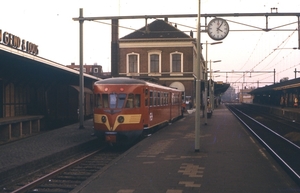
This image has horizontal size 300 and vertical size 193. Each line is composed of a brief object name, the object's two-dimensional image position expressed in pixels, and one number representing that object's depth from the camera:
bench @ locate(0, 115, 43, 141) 19.01
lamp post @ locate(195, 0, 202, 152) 13.68
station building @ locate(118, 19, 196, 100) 60.84
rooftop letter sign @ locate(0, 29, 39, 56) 18.08
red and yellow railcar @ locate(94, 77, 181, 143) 16.41
